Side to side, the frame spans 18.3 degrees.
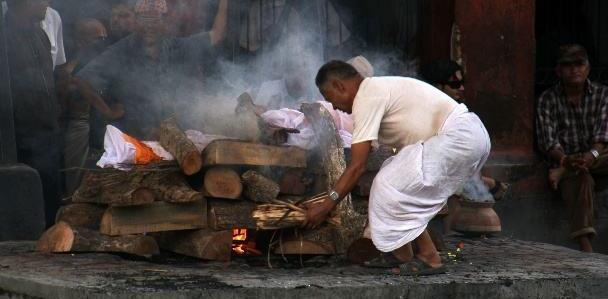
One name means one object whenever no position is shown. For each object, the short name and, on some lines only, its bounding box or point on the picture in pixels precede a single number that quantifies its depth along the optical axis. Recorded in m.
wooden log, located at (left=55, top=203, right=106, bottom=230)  13.09
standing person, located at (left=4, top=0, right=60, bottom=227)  15.88
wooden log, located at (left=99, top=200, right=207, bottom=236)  12.79
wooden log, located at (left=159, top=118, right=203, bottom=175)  12.75
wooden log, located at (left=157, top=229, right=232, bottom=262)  12.82
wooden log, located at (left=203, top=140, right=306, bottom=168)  12.67
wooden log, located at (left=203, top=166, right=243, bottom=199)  12.79
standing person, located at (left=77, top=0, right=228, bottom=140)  16.15
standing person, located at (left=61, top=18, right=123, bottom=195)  16.62
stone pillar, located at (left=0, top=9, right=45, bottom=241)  14.54
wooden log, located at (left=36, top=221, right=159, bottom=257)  12.82
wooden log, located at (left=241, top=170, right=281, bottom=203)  12.84
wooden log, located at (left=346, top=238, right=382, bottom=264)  12.86
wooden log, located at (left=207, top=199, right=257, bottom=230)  12.83
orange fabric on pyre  13.28
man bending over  11.97
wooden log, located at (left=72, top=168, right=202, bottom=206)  12.60
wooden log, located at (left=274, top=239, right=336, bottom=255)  13.03
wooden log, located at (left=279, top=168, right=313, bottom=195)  13.37
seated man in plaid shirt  17.55
